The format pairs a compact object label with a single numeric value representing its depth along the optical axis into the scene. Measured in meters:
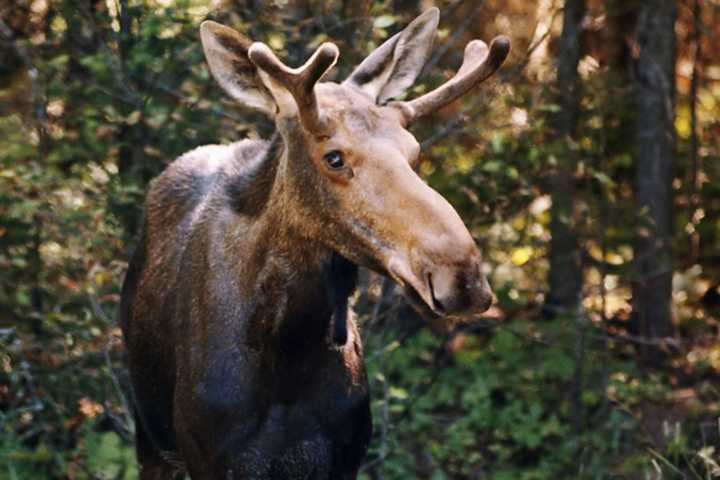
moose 8.74
